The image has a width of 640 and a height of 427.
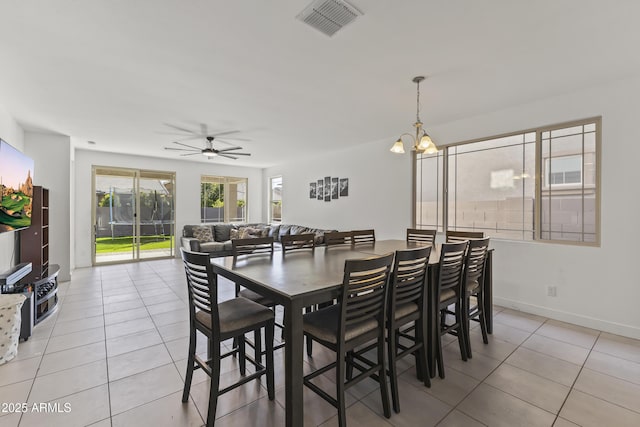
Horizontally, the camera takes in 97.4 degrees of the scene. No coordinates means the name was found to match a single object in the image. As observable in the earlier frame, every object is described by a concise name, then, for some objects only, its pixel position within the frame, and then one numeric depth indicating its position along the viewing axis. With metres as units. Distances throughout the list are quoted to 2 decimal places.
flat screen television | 2.75
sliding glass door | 6.30
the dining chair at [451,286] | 2.16
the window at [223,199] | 7.76
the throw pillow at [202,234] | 6.82
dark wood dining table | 1.44
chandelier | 2.73
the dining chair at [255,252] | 2.12
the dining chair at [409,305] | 1.82
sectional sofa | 6.48
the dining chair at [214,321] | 1.62
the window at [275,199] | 8.27
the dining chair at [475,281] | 2.46
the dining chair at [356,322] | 1.57
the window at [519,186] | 3.20
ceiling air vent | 1.77
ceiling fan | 4.57
